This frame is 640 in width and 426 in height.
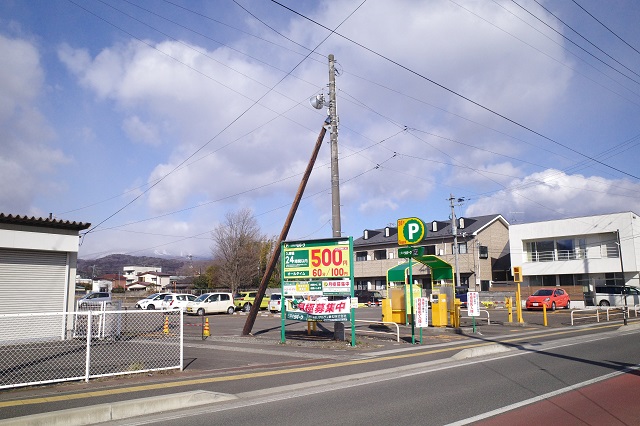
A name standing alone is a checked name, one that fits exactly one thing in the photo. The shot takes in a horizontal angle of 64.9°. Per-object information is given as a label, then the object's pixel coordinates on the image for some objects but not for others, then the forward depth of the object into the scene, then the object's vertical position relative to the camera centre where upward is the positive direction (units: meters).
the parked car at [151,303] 36.69 -1.22
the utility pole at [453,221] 45.72 +5.39
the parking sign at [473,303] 22.22 -1.04
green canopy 24.31 +0.50
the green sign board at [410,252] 17.22 +0.99
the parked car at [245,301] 38.88 -1.29
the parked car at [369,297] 51.74 -1.58
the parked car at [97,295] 36.12 -0.56
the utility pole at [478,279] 54.17 +0.04
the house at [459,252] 56.09 +3.41
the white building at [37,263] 16.34 +0.87
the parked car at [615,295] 38.88 -1.46
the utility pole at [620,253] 38.09 +1.93
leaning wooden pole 19.62 +2.41
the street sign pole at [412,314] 17.47 -1.16
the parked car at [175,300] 34.91 -1.02
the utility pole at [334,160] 18.75 +4.61
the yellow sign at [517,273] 25.12 +0.27
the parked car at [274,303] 37.47 -1.43
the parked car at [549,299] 38.06 -1.57
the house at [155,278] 123.74 +1.99
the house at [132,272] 128.90 +4.38
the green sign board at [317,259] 16.56 +0.79
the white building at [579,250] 43.41 +2.53
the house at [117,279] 118.97 +2.07
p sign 18.48 +1.83
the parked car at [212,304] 35.00 -1.35
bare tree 55.72 +2.80
